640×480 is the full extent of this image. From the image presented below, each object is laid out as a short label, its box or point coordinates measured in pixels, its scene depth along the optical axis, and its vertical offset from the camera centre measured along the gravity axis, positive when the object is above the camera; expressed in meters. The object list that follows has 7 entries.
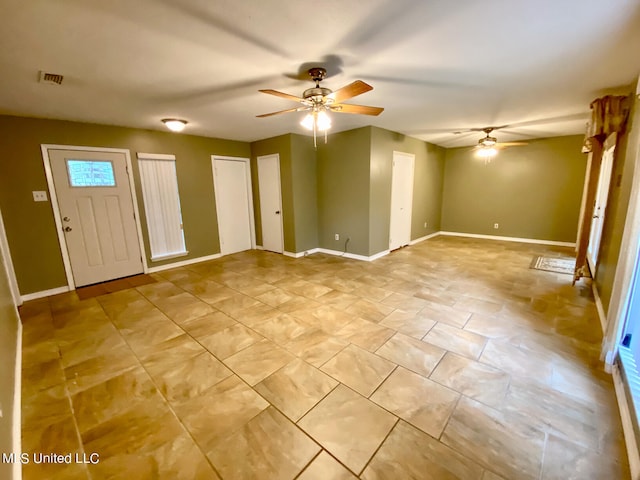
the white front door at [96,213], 3.70 -0.24
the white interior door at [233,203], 5.29 -0.18
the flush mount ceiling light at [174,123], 3.67 +1.00
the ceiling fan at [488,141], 4.69 +0.88
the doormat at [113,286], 3.68 -1.31
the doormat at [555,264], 4.21 -1.31
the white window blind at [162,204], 4.41 -0.14
